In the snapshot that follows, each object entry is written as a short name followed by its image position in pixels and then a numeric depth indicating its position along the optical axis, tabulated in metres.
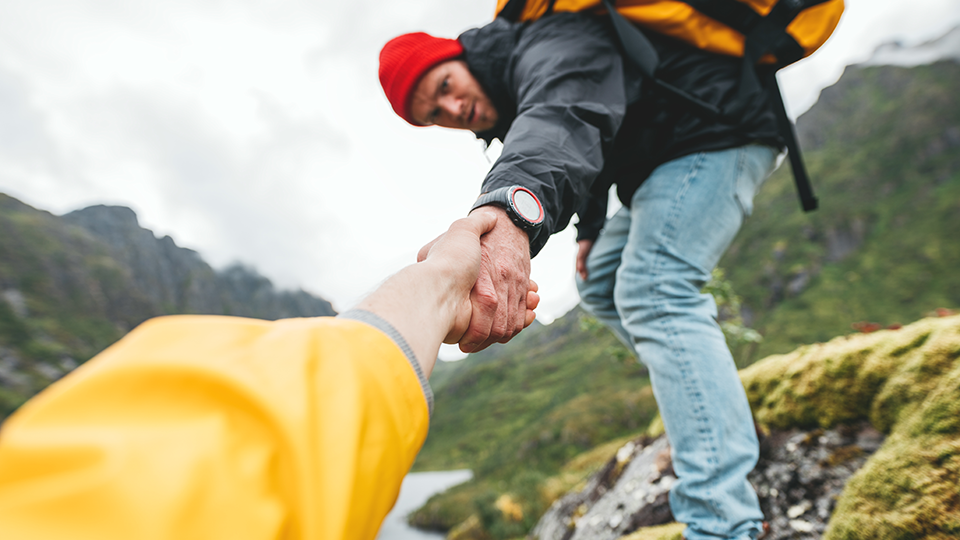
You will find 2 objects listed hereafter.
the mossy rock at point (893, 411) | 0.64
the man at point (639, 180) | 0.56
